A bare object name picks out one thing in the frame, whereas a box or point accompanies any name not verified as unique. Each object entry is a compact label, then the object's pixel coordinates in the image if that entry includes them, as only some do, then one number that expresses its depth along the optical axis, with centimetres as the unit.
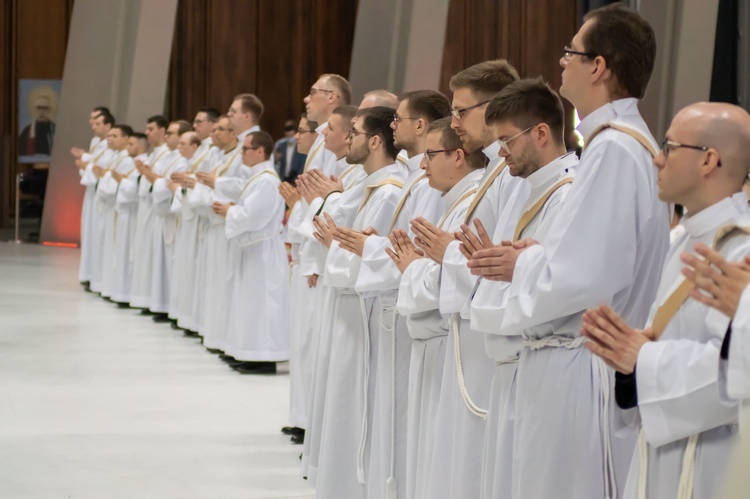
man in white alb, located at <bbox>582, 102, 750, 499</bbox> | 283
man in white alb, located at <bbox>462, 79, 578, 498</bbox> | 372
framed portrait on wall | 2264
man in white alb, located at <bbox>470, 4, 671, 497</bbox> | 341
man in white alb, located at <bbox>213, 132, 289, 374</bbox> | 983
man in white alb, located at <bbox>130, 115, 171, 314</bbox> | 1305
